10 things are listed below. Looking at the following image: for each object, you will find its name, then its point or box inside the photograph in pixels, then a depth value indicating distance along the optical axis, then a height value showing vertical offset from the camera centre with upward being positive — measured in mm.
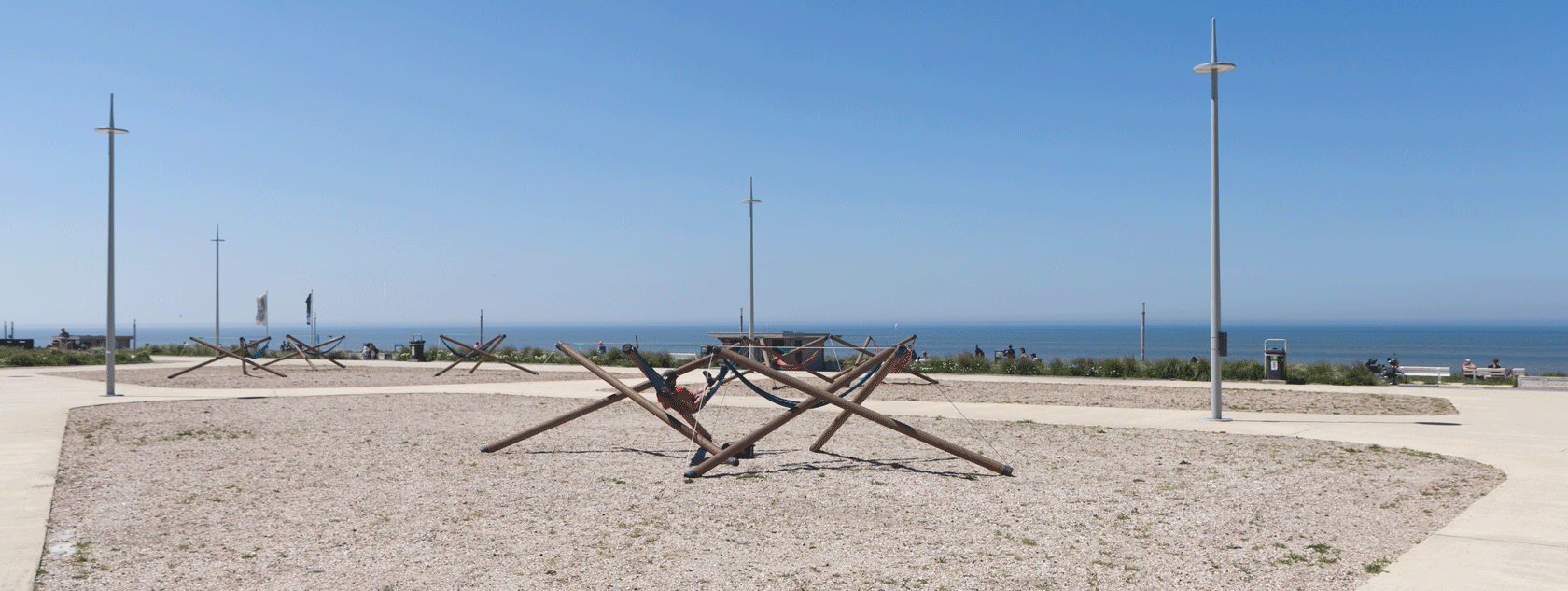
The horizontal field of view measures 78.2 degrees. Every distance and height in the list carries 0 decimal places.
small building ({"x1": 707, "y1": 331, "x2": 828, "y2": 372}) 26484 -647
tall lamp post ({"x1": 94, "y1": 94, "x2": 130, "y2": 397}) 18964 +1368
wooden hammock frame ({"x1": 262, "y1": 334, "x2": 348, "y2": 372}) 28955 -947
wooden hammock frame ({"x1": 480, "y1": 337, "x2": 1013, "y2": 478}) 8617 -916
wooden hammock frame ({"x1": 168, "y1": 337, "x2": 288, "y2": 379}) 25078 -972
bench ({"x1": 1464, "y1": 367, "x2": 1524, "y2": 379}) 25320 -1486
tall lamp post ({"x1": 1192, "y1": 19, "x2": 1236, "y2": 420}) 13789 +1896
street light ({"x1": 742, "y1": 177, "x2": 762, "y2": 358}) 33031 +3763
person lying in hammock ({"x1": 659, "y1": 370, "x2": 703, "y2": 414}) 9766 -828
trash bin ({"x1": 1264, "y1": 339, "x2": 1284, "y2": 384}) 22422 -1167
